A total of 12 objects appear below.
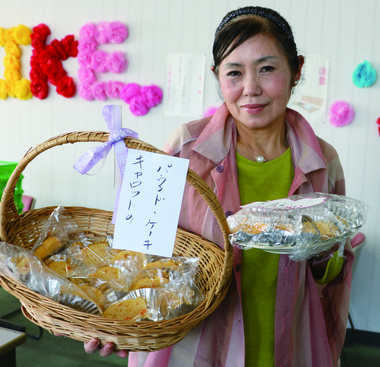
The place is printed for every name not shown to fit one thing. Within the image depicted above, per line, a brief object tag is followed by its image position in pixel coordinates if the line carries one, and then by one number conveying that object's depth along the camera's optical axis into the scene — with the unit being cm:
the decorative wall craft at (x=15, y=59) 355
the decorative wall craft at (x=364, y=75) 281
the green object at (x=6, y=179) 225
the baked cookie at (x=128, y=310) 93
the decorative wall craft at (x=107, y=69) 326
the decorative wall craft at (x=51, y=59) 345
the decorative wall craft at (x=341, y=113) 288
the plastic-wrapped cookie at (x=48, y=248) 114
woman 114
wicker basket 81
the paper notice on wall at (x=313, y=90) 294
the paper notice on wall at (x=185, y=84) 319
